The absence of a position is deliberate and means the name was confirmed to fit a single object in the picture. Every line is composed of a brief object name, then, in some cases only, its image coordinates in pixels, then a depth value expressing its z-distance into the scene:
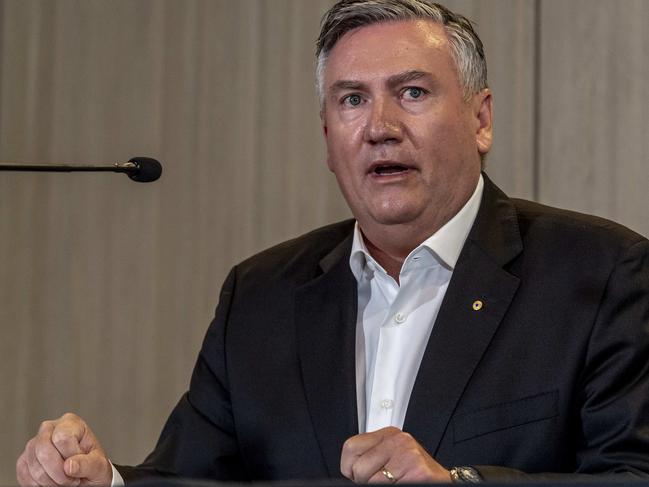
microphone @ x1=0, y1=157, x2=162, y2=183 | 4.08
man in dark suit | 4.11
